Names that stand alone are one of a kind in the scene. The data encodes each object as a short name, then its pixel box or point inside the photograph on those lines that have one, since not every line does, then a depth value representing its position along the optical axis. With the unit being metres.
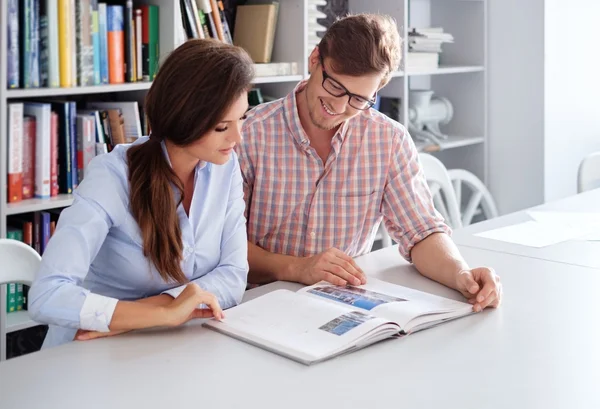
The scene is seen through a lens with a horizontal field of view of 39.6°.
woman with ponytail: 1.43
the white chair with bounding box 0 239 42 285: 1.69
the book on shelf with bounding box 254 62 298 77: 2.89
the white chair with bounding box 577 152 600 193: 3.04
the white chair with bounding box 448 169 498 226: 3.62
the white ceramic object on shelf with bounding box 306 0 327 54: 3.04
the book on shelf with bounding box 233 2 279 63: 2.96
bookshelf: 2.39
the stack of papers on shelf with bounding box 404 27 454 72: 3.49
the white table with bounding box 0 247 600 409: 1.21
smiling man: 1.97
